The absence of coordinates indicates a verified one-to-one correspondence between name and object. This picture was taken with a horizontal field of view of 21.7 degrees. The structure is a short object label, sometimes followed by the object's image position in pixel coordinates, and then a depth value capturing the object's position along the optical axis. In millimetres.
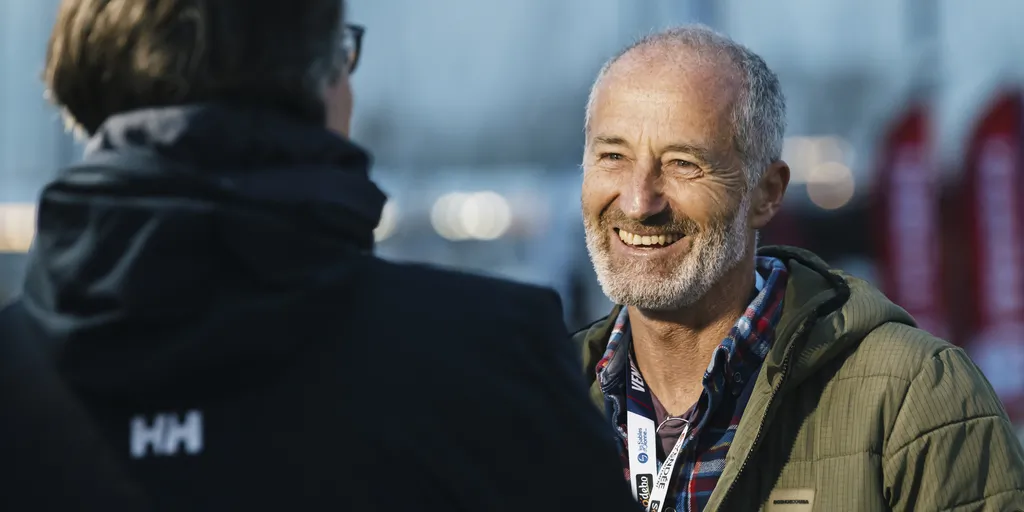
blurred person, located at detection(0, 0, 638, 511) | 2459
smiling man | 4440
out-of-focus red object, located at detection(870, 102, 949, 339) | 18870
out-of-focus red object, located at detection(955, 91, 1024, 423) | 18531
